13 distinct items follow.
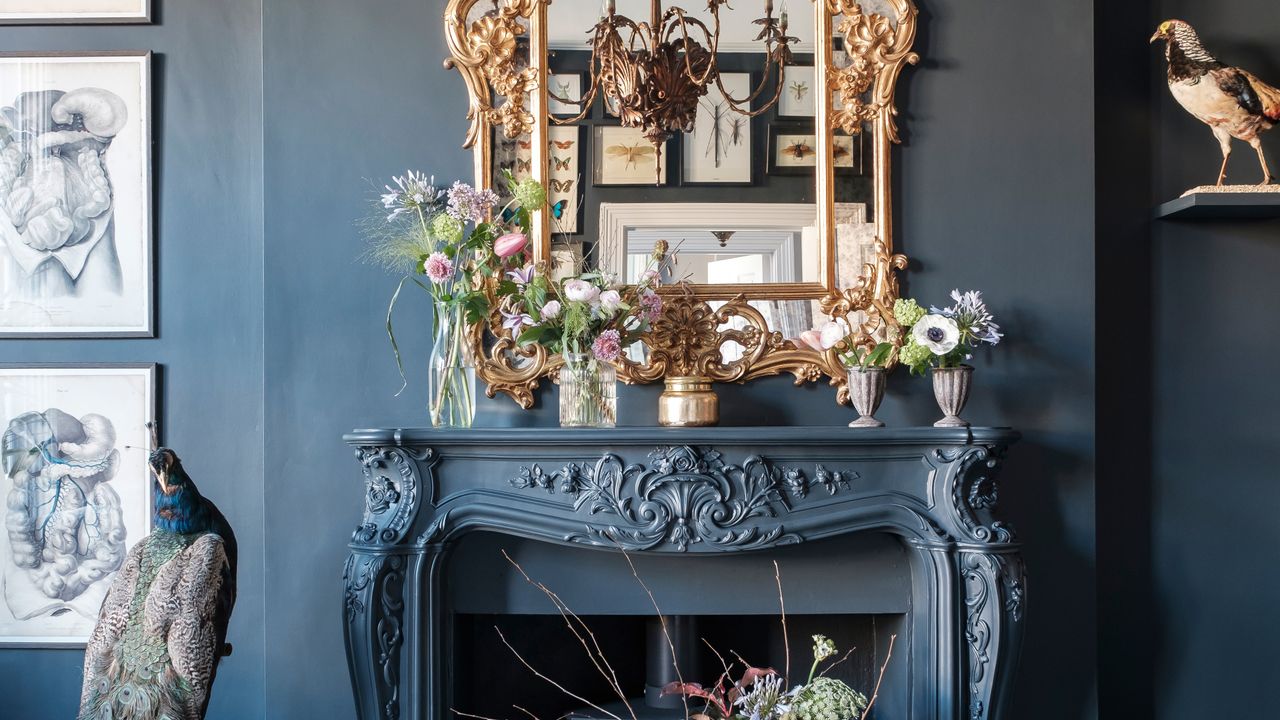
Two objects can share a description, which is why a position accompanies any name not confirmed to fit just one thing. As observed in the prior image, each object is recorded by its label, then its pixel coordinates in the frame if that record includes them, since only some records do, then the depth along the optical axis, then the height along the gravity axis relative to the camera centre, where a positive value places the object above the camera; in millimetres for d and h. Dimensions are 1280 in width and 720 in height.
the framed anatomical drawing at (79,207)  2723 +476
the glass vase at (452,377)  2346 -25
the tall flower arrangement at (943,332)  2266 +85
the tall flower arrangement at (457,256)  2312 +285
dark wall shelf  2461 +430
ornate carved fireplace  2164 -342
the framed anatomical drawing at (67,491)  2715 -362
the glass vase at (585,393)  2307 -65
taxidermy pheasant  2467 +736
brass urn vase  2328 -95
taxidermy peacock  2006 -573
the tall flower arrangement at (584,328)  2275 +99
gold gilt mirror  2479 +574
